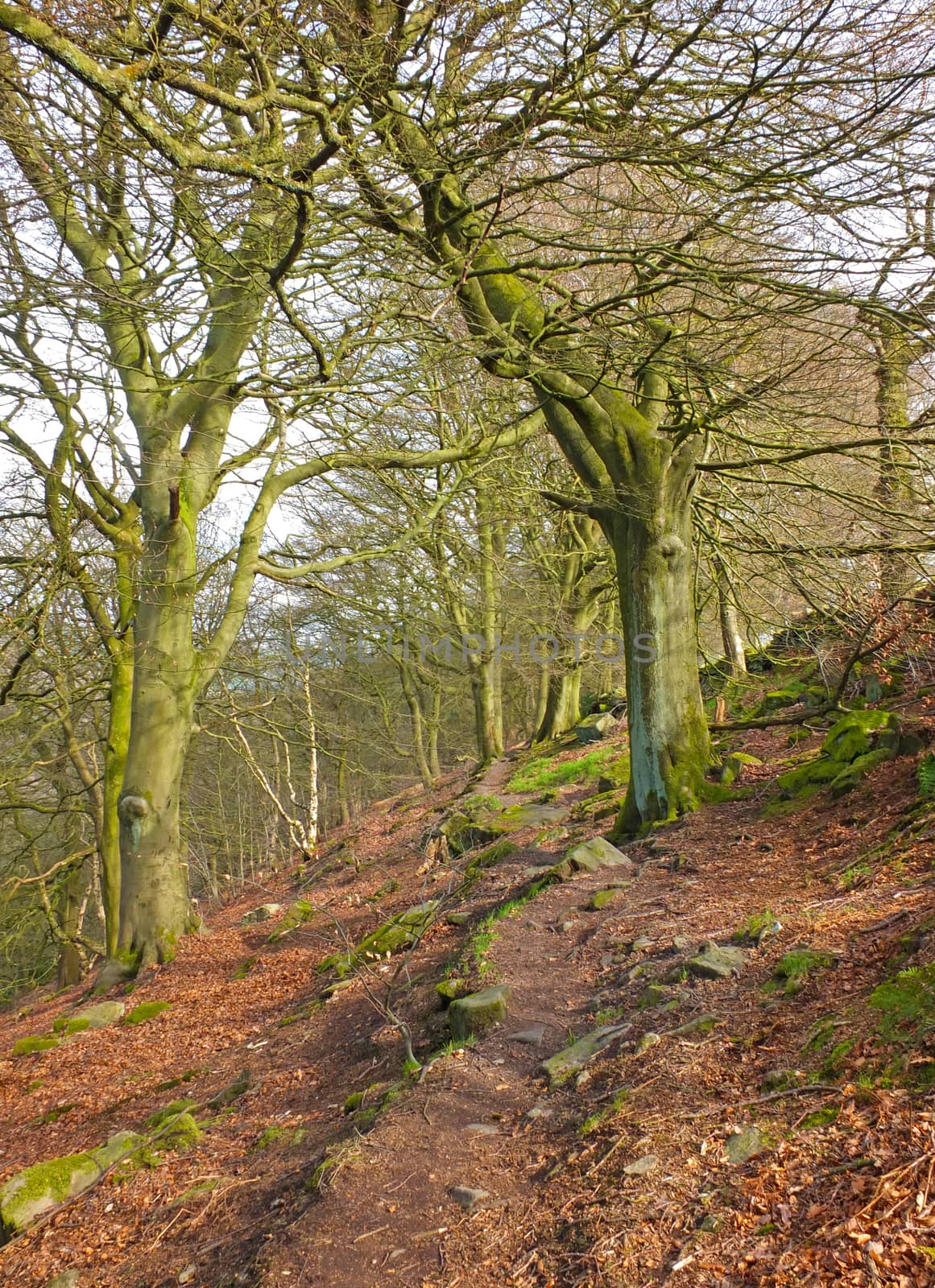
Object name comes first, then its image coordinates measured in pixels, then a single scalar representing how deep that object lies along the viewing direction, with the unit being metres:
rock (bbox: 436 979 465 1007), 4.88
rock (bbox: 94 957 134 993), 8.81
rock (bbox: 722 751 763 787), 7.27
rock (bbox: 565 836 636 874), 6.45
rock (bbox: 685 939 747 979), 3.88
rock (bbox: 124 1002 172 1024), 7.51
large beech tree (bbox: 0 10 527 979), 4.92
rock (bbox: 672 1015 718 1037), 3.42
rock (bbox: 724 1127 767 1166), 2.53
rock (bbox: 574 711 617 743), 14.67
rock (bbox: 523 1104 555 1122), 3.38
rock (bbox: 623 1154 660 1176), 2.63
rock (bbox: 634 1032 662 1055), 3.45
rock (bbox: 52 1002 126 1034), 7.73
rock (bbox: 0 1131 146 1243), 4.05
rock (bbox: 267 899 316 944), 9.18
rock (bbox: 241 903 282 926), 10.88
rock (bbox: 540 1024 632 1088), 3.64
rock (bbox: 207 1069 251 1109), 5.07
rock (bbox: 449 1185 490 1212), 2.96
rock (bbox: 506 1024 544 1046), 4.09
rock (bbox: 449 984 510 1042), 4.31
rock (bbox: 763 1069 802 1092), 2.79
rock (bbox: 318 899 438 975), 6.74
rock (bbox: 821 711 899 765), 6.03
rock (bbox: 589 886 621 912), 5.65
